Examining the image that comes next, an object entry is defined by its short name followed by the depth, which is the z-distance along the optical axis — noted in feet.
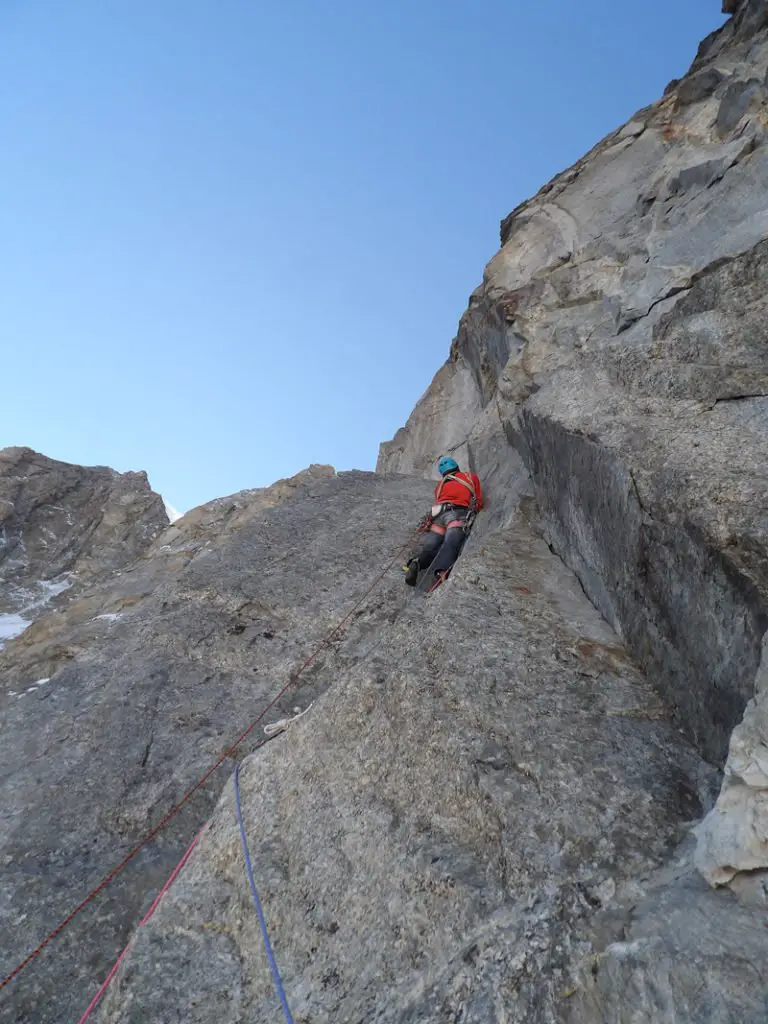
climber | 28.40
